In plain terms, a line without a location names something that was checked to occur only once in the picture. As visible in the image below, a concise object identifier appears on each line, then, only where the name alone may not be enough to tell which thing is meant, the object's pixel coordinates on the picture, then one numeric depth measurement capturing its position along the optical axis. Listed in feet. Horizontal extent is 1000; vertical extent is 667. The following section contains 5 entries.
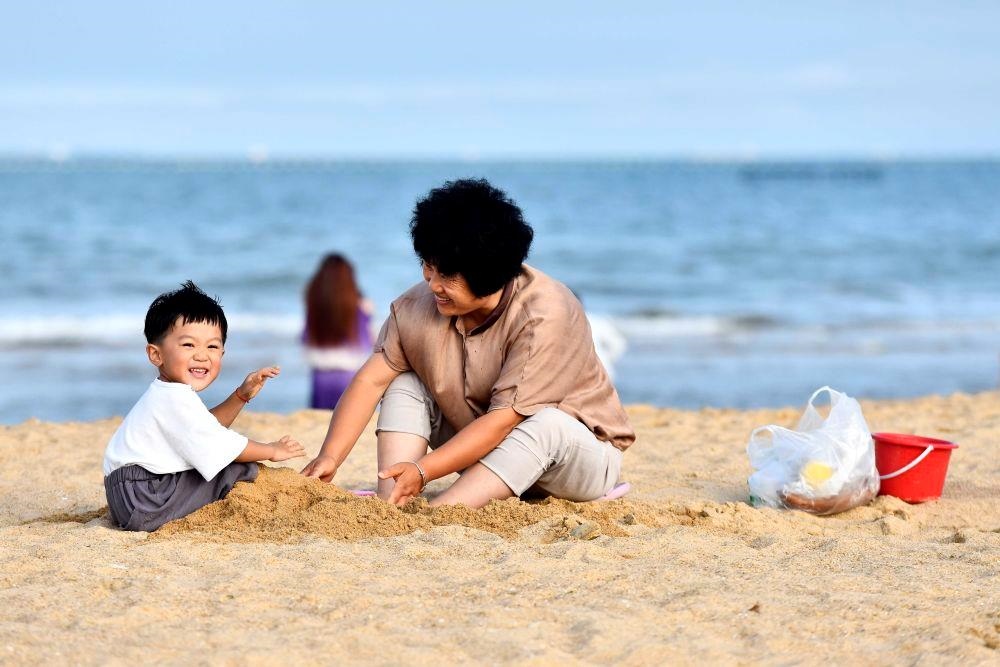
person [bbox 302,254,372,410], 51.55
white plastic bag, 29.14
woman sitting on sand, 26.11
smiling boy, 24.57
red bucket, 30.81
